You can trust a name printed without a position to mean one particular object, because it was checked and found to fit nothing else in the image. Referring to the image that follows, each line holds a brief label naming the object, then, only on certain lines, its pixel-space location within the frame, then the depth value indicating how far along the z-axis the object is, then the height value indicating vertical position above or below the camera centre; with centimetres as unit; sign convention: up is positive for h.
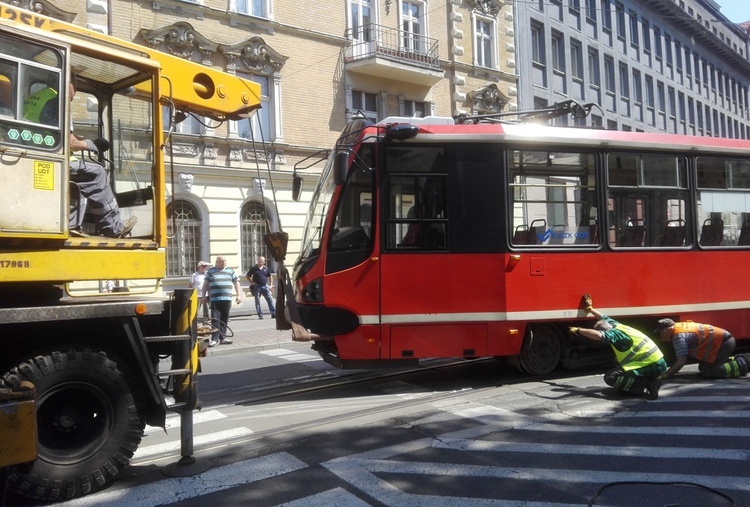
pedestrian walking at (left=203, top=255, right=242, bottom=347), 1227 -49
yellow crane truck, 402 +6
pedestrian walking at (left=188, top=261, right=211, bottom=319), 1376 -21
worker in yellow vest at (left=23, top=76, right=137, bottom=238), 434 +57
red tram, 714 +19
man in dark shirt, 1591 -42
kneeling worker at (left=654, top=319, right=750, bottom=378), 745 -108
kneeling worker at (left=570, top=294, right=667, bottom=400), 688 -110
